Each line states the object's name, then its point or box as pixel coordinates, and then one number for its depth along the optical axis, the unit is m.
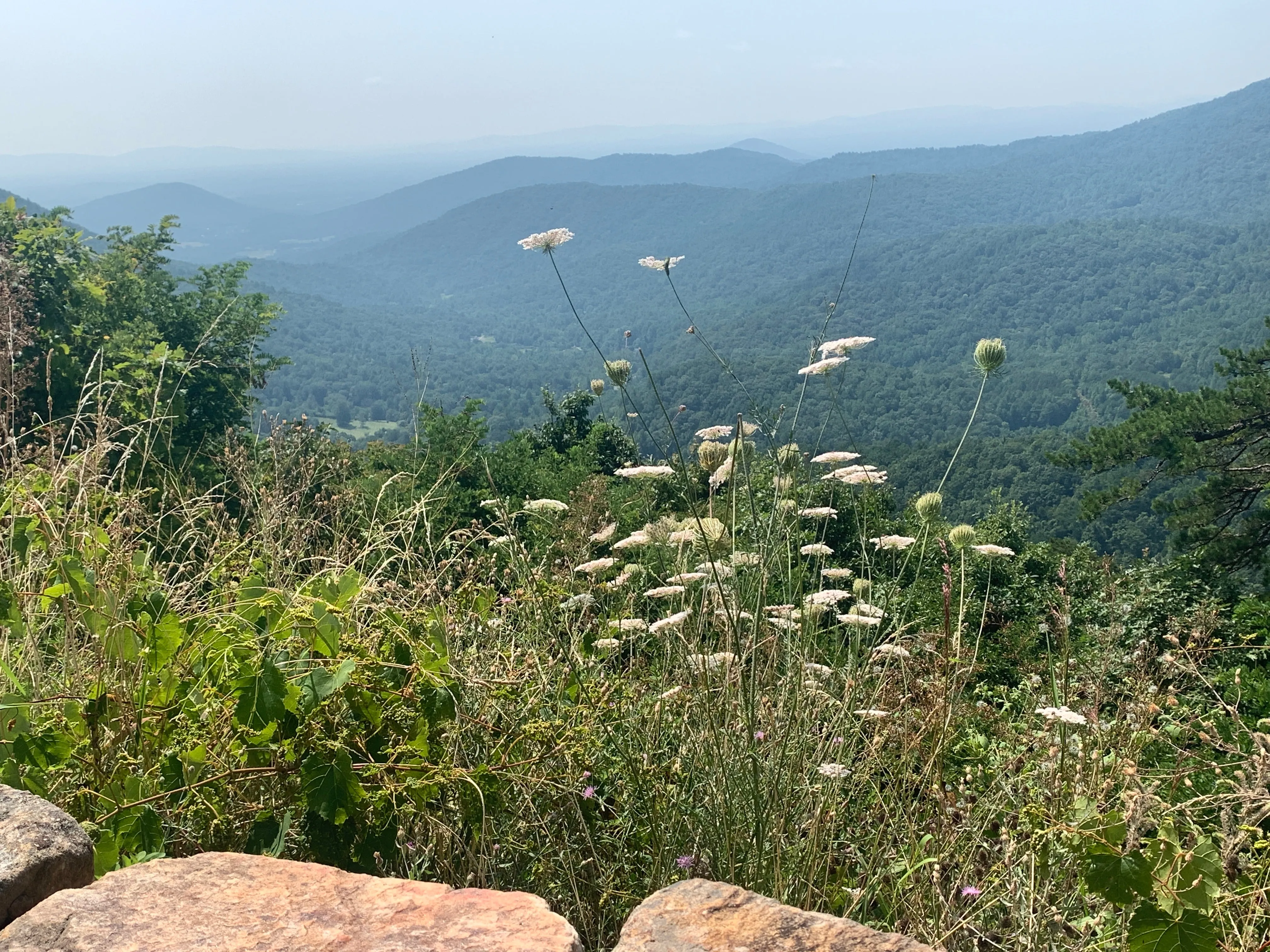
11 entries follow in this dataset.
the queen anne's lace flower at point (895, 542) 2.36
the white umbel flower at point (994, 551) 2.51
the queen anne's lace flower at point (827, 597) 2.06
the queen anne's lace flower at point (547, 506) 2.42
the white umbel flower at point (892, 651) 1.93
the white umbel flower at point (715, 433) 2.47
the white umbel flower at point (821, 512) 2.19
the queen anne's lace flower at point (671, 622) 1.80
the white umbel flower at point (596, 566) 2.22
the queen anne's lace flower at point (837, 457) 2.41
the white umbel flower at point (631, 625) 2.13
